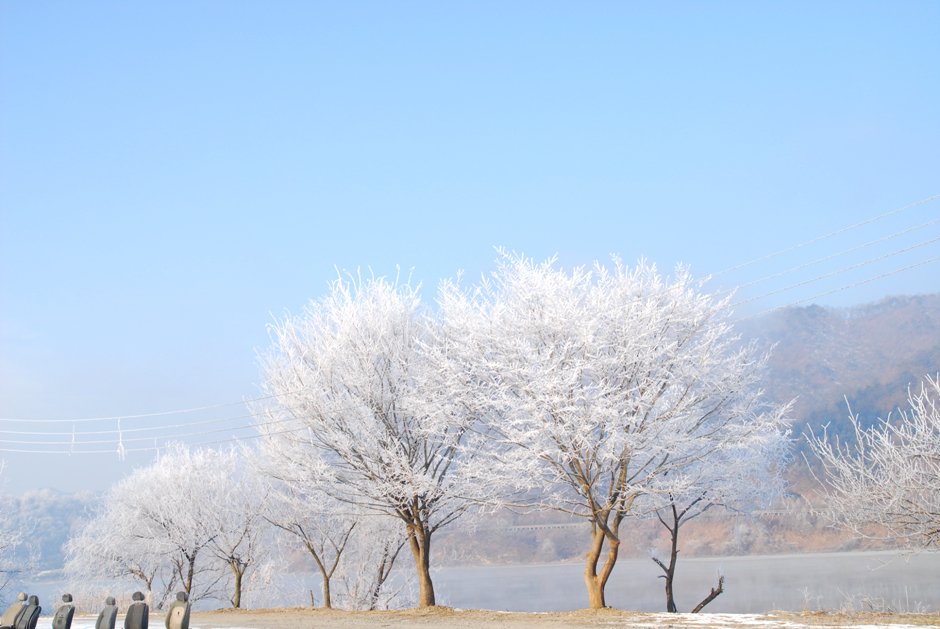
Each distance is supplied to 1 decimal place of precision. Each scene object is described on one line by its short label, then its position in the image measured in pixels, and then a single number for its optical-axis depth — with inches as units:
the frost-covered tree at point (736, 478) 595.2
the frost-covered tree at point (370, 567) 1059.3
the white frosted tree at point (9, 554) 1574.8
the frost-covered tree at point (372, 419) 706.2
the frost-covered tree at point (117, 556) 1310.3
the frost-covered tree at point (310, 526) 949.9
